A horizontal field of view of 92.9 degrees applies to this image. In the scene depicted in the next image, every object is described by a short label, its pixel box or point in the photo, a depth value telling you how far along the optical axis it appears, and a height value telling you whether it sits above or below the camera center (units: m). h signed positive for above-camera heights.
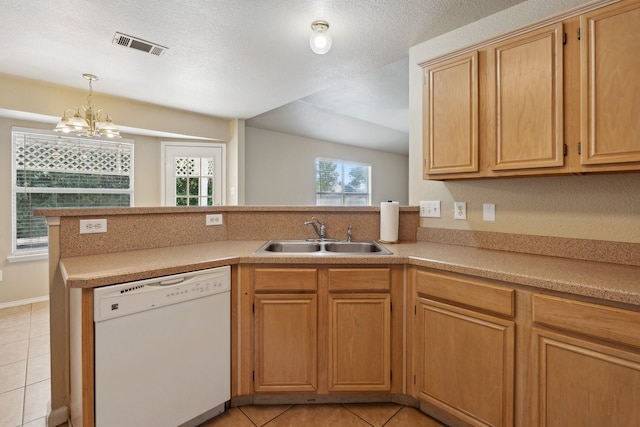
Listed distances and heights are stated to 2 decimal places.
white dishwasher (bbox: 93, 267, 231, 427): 1.26 -0.64
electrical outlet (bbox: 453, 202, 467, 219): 2.06 +0.01
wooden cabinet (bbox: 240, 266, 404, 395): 1.66 -0.65
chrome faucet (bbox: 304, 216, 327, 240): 2.22 -0.12
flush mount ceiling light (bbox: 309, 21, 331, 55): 2.11 +1.21
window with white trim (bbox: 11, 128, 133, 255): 3.64 +0.47
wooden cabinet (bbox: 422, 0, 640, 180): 1.29 +0.55
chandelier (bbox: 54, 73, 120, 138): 2.77 +0.84
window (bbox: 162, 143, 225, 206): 4.68 +0.60
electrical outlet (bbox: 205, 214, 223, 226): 2.19 -0.05
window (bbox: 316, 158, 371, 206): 6.32 +0.65
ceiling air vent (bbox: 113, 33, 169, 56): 2.35 +1.36
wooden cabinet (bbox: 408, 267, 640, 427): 1.07 -0.60
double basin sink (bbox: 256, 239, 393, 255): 2.13 -0.24
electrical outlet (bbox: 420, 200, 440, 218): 2.20 +0.02
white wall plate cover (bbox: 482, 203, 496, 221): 1.93 +0.00
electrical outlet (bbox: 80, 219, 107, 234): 1.68 -0.08
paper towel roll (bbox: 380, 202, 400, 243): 2.09 -0.07
